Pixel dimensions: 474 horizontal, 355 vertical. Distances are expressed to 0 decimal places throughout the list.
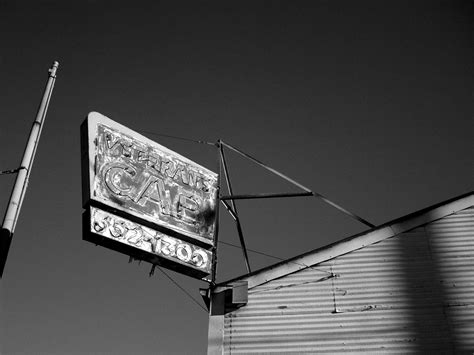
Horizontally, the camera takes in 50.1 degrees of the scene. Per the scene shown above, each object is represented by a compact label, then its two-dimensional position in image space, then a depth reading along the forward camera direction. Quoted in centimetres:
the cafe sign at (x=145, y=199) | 828
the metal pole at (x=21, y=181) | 695
